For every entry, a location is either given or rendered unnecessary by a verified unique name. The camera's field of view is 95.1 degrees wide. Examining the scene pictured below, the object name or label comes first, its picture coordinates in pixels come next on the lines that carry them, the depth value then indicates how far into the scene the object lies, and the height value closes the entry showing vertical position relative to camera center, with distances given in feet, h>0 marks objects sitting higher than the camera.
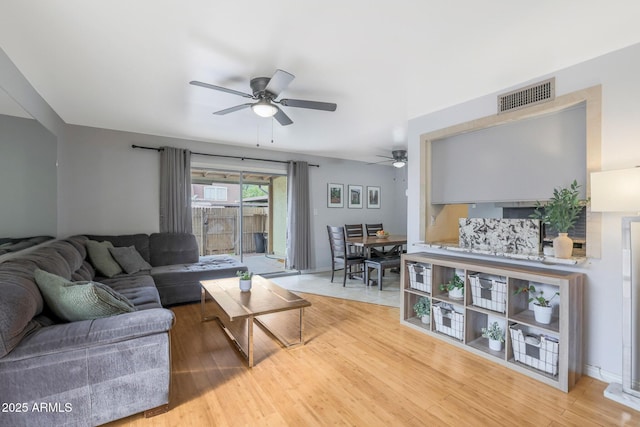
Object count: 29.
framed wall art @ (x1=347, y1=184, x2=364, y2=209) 21.48 +1.13
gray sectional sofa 4.78 -2.63
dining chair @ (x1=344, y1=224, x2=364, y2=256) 18.04 -1.37
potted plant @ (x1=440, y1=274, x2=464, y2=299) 9.21 -2.43
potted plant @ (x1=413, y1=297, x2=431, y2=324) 10.06 -3.42
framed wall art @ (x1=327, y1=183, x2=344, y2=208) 20.48 +1.15
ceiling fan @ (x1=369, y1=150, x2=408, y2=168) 17.65 +3.32
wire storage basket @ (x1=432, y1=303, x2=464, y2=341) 8.95 -3.42
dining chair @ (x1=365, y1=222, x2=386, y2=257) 19.32 -1.18
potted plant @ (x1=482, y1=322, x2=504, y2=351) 8.19 -3.52
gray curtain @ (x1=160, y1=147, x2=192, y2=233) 14.79 +1.10
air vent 7.79 +3.23
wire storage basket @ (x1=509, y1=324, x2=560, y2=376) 6.97 -3.44
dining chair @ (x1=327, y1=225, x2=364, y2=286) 15.92 -2.19
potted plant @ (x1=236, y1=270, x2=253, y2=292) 9.58 -2.34
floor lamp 5.93 -1.26
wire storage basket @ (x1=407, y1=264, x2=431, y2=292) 9.92 -2.27
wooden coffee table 7.80 -2.65
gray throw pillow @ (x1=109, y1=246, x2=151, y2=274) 12.02 -1.99
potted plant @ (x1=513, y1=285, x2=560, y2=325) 7.24 -2.44
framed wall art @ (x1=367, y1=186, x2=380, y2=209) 22.52 +1.11
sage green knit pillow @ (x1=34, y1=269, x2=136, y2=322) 5.74 -1.74
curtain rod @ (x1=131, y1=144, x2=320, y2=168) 14.44 +3.17
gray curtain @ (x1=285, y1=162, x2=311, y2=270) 18.62 -0.48
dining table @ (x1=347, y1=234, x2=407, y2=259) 15.10 -1.64
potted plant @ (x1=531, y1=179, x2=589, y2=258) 7.23 -0.05
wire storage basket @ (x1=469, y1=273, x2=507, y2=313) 8.02 -2.27
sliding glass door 17.13 -0.26
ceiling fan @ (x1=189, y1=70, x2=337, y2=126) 7.93 +3.25
